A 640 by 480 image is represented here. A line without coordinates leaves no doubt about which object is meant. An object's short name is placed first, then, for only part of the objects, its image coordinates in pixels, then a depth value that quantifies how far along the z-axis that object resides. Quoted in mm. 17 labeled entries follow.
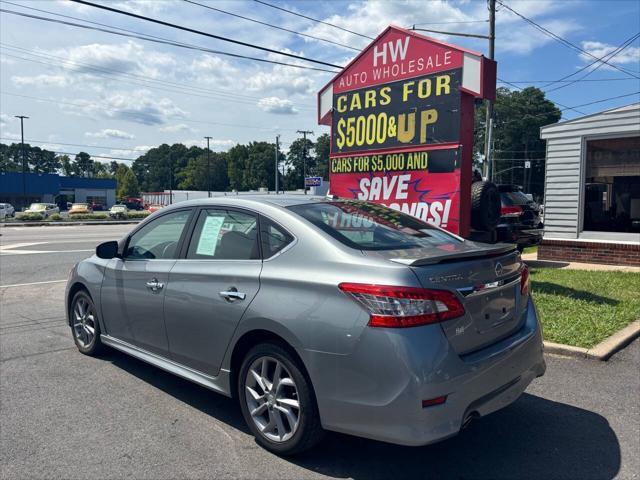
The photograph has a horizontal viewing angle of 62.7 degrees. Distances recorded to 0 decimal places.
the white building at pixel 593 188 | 11086
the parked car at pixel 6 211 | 43438
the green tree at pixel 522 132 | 85312
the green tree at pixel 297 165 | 112338
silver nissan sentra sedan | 2740
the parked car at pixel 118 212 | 47241
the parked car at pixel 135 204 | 80375
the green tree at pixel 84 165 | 140700
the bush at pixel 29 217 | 40375
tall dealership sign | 7113
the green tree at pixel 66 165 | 141075
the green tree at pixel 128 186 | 110875
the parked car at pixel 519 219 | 10865
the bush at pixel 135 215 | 49562
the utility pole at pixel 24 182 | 61750
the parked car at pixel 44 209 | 42462
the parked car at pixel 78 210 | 45969
